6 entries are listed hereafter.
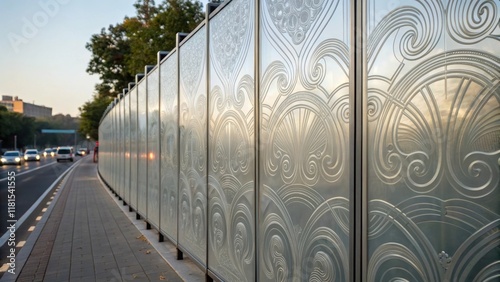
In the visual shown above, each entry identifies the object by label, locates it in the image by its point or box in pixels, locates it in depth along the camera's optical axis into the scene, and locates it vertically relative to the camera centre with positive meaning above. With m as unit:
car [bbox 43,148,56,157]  87.19 -3.99
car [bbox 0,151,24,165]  40.03 -2.40
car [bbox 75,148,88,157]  85.81 -3.98
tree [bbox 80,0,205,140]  20.48 +5.77
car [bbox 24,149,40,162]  49.50 -2.67
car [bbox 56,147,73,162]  49.50 -2.42
